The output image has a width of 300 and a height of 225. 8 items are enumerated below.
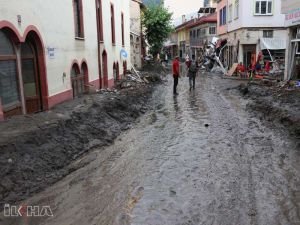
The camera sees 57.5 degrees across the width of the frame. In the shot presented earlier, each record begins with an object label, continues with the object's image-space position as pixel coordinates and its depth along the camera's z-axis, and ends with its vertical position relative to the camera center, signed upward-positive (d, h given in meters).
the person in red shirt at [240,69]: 20.59 -0.62
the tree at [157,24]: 29.73 +4.26
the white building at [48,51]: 6.95 +0.42
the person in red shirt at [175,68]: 14.22 -0.28
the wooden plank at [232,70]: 22.01 -0.68
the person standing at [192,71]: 15.55 -0.50
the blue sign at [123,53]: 17.54 +0.67
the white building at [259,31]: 21.70 +2.39
